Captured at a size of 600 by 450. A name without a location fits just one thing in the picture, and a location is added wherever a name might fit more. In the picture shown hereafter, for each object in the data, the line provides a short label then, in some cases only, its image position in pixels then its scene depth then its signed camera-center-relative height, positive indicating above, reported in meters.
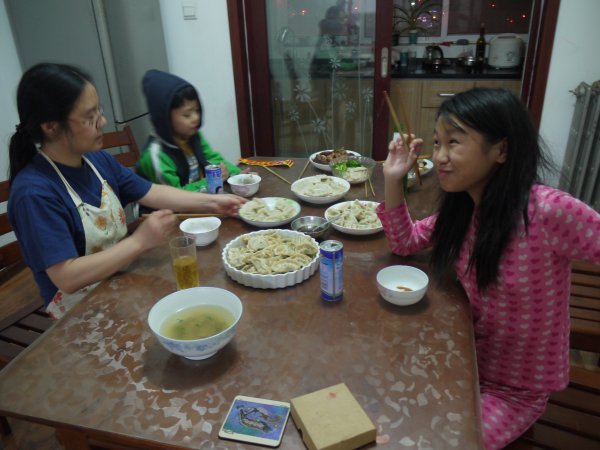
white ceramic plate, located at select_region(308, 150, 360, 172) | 2.07 -0.56
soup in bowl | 0.84 -0.55
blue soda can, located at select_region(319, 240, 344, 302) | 1.01 -0.50
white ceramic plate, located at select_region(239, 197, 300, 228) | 1.46 -0.56
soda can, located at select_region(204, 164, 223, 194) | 1.77 -0.51
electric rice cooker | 3.83 -0.17
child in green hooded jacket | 1.80 -0.38
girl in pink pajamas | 1.00 -0.48
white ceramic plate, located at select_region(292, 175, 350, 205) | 1.64 -0.55
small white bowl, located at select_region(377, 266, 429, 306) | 1.02 -0.58
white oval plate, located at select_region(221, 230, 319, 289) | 1.11 -0.56
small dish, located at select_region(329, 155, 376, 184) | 1.89 -0.54
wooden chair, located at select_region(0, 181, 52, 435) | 1.43 -0.89
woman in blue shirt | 1.17 -0.39
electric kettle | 4.25 -0.17
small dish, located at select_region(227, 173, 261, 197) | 1.77 -0.55
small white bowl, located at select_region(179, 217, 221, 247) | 1.37 -0.57
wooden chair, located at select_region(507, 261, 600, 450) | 1.04 -0.91
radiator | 2.54 -0.69
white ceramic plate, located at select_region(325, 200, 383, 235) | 1.36 -0.56
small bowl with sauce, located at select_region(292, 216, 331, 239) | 1.38 -0.57
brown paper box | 0.68 -0.57
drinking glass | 1.13 -0.53
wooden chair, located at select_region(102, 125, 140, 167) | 2.25 -0.46
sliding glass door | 3.30 -0.26
